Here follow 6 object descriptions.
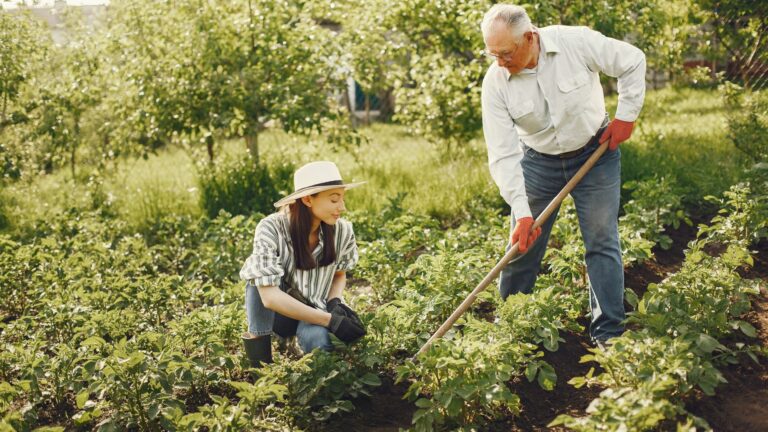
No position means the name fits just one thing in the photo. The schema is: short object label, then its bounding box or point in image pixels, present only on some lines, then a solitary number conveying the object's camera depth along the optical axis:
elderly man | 3.88
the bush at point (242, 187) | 7.25
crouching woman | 3.79
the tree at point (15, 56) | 7.56
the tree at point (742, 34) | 7.19
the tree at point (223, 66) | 7.41
